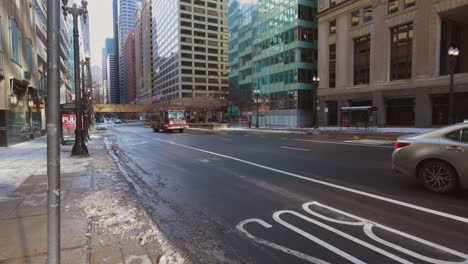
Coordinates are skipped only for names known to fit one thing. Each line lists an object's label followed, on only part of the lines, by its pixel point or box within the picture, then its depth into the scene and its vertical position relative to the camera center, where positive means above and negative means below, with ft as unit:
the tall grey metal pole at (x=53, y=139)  8.86 -0.59
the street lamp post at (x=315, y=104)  167.92 +8.40
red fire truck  126.11 -0.62
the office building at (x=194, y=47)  429.38 +101.80
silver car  20.16 -2.76
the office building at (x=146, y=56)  599.57 +122.65
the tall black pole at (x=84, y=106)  79.50 +3.21
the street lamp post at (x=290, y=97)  190.02 +12.91
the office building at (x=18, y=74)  60.64 +10.32
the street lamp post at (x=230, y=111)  282.32 +7.09
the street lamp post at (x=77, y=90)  46.09 +4.39
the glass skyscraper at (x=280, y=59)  186.29 +38.98
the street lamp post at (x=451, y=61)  71.94 +13.40
